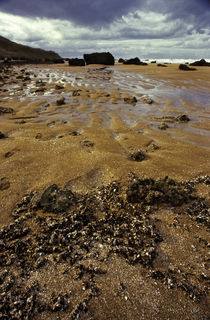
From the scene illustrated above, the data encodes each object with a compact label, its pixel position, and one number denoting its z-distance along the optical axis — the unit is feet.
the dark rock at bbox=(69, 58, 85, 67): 73.71
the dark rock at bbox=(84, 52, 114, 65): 76.95
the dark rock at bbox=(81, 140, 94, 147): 10.37
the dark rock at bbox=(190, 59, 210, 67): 62.07
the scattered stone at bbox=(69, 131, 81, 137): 11.82
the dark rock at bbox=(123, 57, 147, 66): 73.14
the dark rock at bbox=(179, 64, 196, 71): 50.90
